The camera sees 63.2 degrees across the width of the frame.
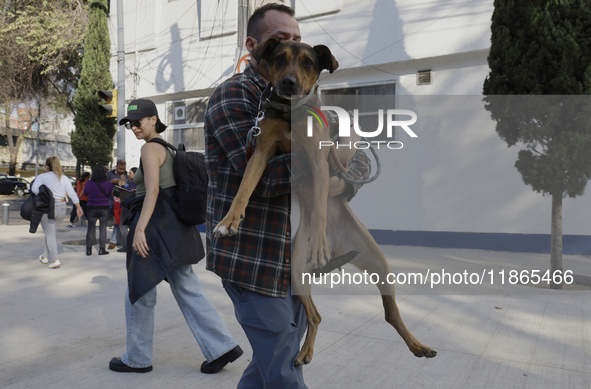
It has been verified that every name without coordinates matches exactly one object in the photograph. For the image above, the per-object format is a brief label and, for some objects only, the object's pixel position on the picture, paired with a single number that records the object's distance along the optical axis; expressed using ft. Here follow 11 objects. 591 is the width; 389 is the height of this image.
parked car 104.58
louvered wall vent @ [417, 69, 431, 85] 31.65
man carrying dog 5.73
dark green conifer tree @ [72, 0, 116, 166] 43.16
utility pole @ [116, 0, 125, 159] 34.38
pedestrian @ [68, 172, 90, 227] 43.55
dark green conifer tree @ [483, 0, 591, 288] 15.61
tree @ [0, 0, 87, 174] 44.98
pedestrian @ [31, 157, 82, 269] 23.70
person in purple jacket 27.04
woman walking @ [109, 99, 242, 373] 10.82
